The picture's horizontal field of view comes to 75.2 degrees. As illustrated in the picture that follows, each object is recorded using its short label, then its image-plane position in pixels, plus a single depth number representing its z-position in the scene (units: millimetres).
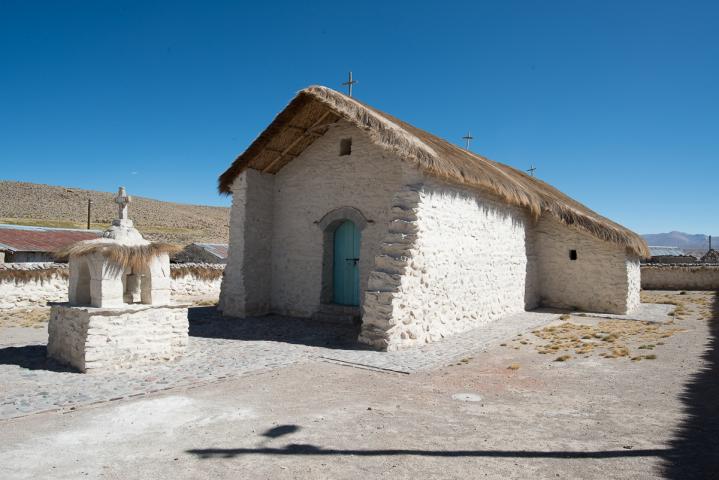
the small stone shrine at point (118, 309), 6656
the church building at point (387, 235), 8930
